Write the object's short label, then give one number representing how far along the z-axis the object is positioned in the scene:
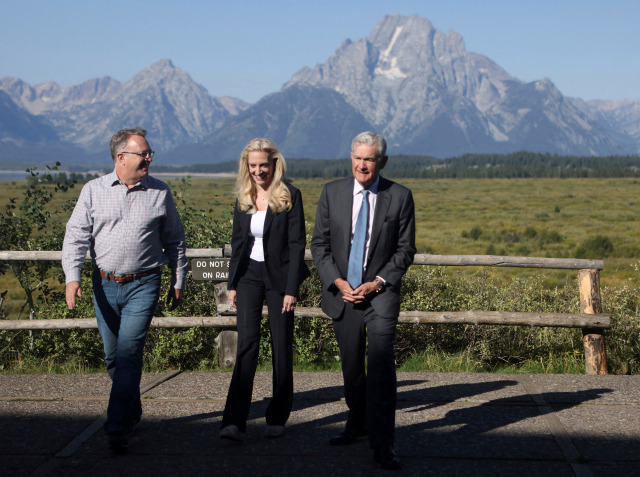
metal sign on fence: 6.30
